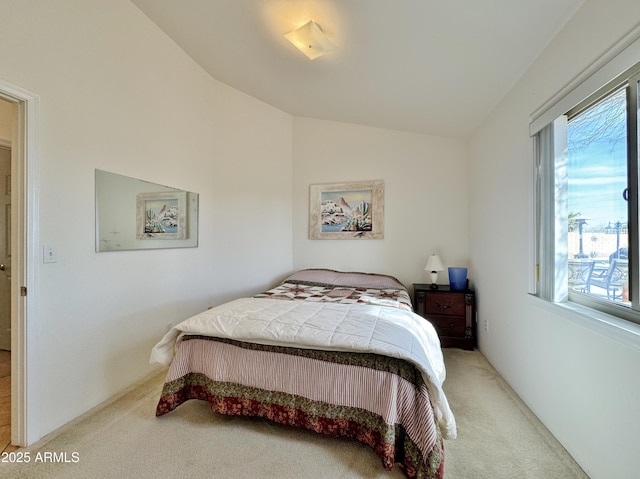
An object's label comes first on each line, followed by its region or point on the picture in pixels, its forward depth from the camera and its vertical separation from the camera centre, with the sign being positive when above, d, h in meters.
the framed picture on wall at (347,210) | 3.50 +0.36
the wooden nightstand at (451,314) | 2.86 -0.76
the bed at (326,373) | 1.33 -0.73
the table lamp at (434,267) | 3.07 -0.30
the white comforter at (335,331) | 1.37 -0.53
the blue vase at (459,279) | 3.00 -0.42
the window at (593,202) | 1.22 +0.20
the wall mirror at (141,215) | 2.00 +0.19
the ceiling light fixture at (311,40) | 1.81 +1.32
